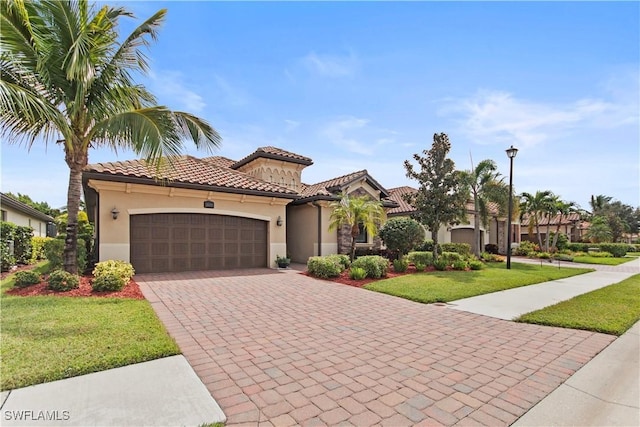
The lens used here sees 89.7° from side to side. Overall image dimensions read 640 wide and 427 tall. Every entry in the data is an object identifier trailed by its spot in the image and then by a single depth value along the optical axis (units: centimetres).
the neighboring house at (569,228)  4188
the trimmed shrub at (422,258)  1495
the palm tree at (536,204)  2628
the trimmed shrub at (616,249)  2969
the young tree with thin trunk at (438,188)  1555
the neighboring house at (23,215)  1841
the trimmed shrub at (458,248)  2097
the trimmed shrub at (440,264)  1489
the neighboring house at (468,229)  2436
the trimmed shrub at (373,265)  1224
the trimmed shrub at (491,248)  2738
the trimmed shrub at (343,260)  1350
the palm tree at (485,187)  2133
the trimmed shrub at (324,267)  1241
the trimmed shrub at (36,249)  1712
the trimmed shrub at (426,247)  1911
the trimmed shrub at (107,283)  838
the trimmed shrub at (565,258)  2378
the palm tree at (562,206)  2705
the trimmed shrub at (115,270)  877
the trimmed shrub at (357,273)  1197
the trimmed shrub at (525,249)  2743
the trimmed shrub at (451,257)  1557
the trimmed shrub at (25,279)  850
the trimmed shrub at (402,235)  1500
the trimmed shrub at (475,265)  1566
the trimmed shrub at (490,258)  2209
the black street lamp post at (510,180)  1648
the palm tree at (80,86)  780
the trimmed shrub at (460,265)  1515
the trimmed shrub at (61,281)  824
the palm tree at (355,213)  1385
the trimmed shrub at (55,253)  984
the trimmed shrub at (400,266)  1381
